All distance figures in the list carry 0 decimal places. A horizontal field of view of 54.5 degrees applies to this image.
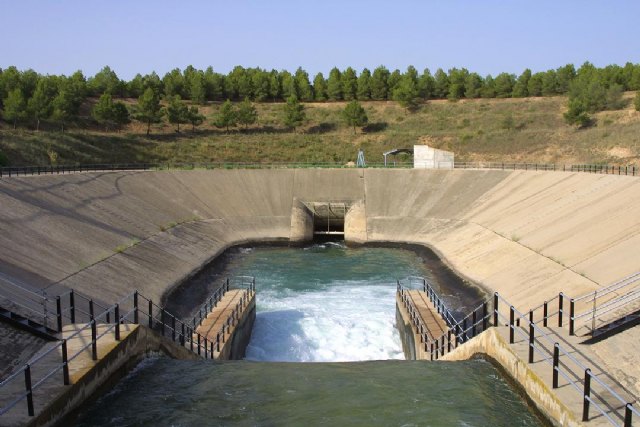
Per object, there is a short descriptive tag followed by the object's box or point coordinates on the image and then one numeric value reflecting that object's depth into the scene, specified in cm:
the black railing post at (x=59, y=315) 1386
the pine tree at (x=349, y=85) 11112
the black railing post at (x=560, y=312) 1404
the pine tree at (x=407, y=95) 10225
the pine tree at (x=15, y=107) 7331
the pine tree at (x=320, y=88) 11256
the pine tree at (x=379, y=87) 11150
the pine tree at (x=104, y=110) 8256
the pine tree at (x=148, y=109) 8550
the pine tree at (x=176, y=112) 8712
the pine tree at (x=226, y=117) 9000
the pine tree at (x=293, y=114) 9294
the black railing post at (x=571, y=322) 1404
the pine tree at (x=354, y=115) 9138
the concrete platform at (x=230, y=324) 2059
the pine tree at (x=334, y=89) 11150
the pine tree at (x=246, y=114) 9238
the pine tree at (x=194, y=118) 8864
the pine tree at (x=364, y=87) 11138
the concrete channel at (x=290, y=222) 2739
